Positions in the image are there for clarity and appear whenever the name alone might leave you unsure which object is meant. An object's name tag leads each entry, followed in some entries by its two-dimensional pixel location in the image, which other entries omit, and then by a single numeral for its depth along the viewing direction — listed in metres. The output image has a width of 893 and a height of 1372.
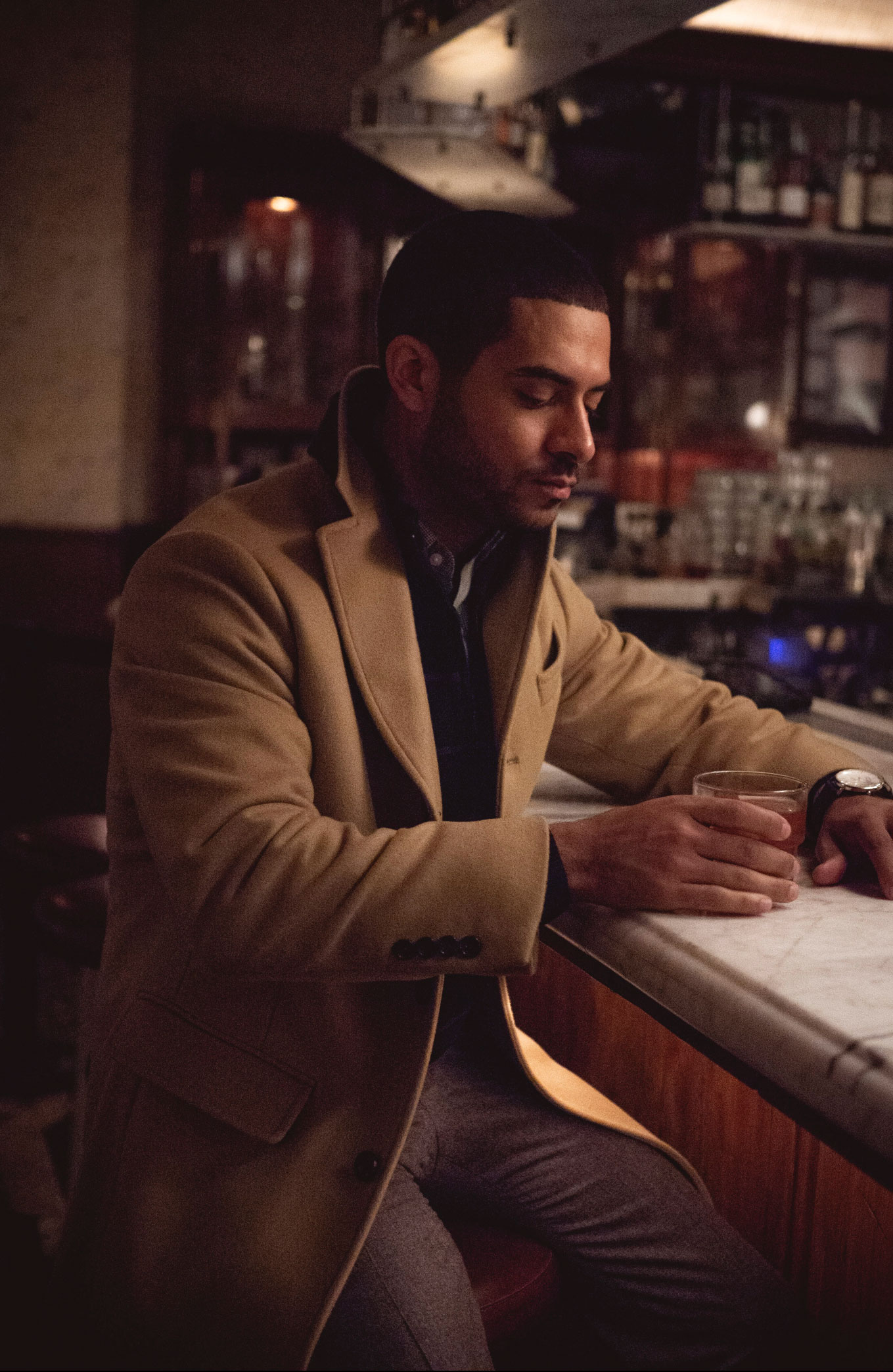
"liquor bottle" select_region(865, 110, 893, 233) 5.27
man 1.11
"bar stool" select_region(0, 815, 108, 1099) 2.73
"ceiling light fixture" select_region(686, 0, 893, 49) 2.42
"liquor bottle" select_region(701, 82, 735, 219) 5.16
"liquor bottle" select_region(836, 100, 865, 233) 5.32
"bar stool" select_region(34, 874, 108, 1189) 2.10
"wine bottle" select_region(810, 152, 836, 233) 5.35
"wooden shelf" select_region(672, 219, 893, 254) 5.11
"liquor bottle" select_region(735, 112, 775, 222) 5.25
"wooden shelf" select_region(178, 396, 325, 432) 5.58
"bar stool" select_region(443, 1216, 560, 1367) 1.18
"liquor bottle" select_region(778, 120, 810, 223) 5.28
